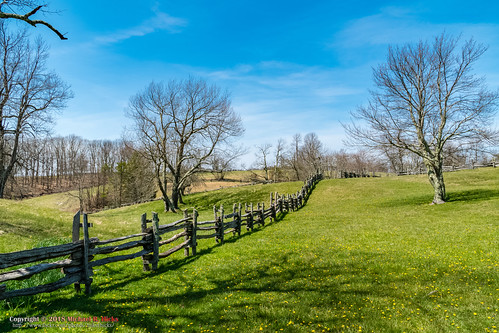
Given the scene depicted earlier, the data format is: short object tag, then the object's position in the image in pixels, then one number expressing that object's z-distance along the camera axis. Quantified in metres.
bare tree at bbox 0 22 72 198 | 23.05
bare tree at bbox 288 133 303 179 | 68.99
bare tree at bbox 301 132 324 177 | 68.54
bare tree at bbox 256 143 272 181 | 73.59
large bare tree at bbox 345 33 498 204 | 22.17
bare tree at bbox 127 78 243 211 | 32.31
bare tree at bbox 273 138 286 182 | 70.75
